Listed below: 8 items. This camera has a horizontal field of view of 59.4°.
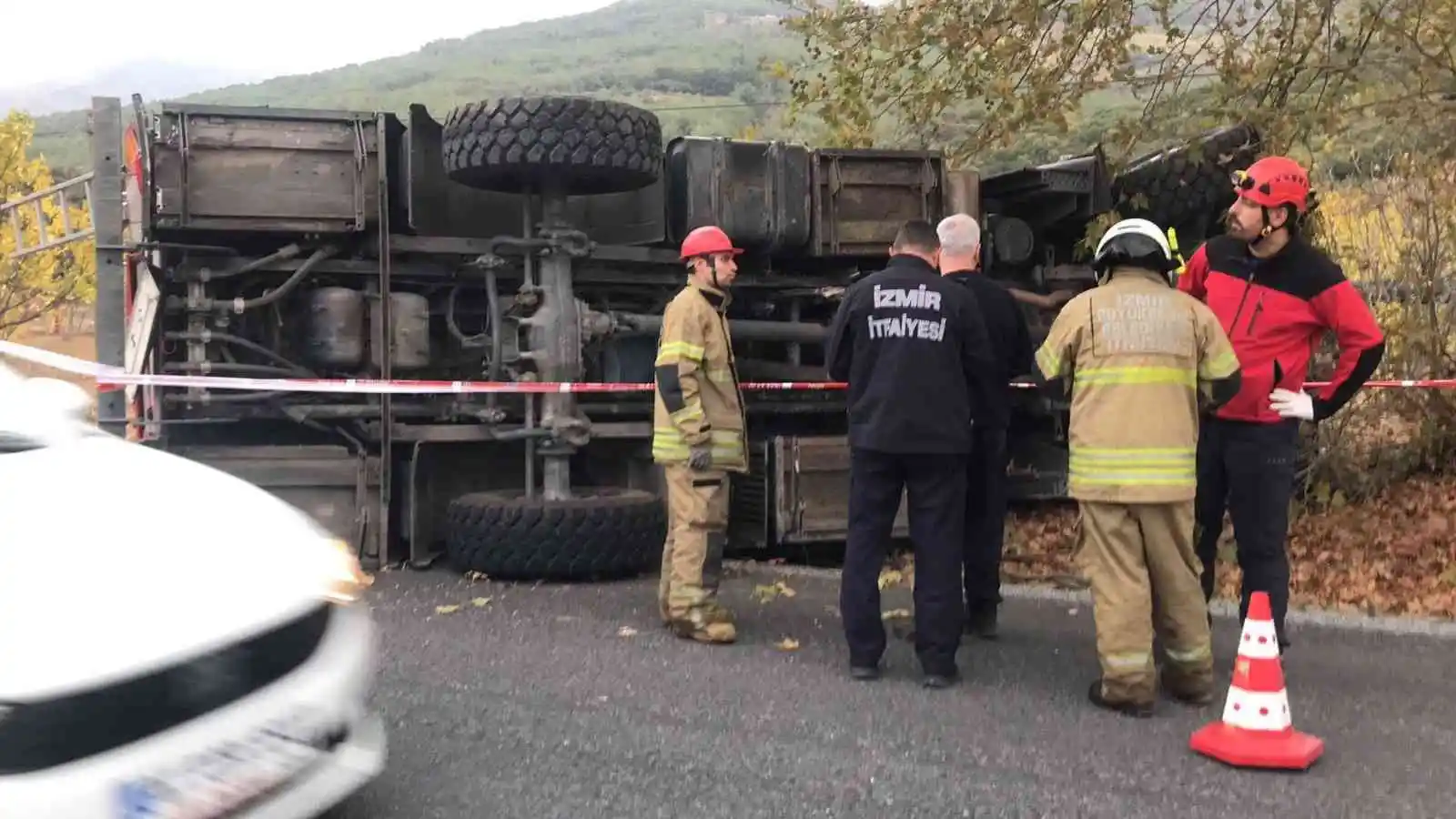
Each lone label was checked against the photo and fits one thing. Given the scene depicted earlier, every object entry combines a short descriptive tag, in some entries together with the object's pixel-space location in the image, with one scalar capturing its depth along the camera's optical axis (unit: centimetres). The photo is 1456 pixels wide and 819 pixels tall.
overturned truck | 668
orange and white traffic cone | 385
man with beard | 480
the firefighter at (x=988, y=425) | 537
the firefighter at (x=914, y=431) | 473
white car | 224
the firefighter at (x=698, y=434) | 546
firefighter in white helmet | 436
